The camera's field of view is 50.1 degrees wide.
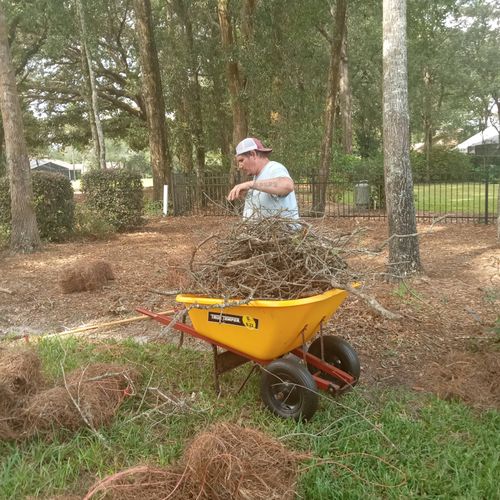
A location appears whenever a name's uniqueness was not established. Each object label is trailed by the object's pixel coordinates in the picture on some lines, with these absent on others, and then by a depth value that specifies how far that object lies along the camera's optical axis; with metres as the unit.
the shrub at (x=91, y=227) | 12.09
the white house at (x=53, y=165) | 76.94
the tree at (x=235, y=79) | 15.62
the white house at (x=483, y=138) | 46.72
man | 3.98
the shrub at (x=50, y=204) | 10.91
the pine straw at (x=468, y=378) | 3.70
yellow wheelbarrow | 3.30
